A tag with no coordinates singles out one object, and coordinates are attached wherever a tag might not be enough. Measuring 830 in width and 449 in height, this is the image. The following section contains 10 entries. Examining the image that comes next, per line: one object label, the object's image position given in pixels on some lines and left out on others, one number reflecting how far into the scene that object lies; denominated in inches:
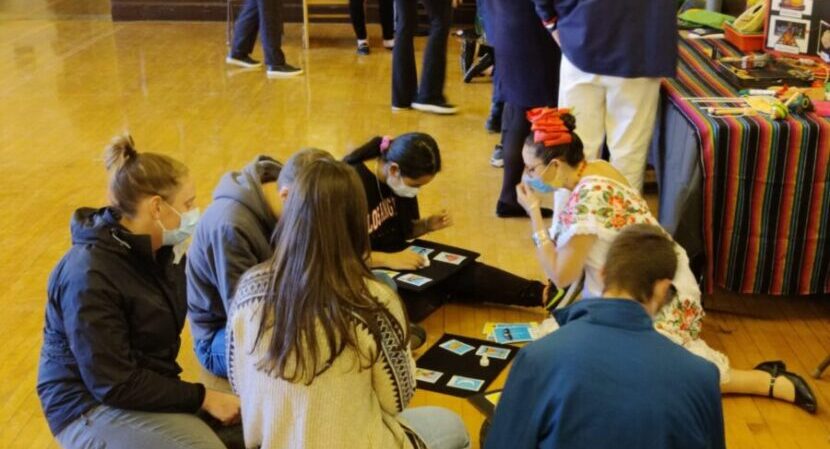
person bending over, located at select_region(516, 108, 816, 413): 114.0
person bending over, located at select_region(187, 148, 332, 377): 106.1
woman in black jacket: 85.4
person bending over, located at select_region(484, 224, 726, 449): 67.1
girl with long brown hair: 72.9
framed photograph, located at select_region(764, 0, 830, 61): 162.1
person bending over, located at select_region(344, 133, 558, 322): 125.1
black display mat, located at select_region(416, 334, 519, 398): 120.3
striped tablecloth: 127.6
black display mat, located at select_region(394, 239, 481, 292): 132.6
